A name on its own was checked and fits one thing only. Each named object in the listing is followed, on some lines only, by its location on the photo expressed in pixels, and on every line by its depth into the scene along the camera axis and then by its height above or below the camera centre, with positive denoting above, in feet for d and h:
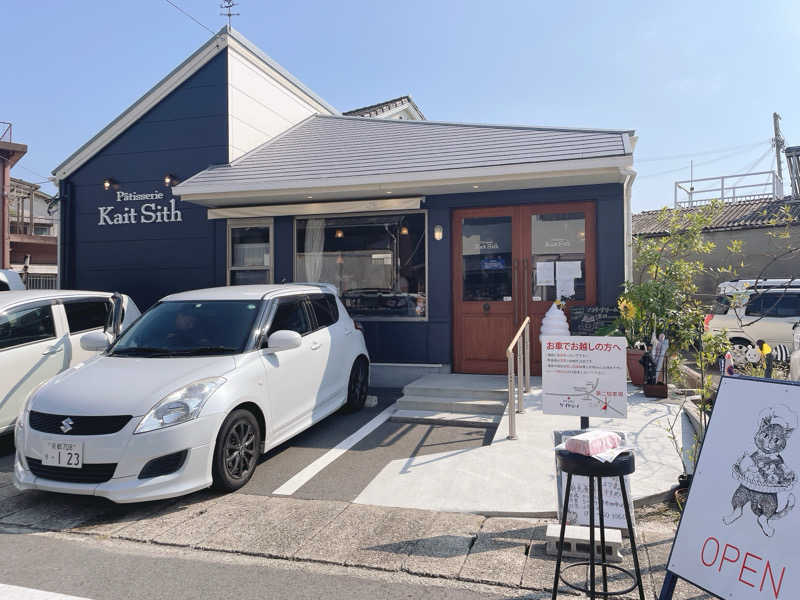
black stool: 8.27 -2.54
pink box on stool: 8.46 -2.20
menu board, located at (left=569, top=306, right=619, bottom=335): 23.97 -0.82
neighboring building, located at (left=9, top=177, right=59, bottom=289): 62.03 +5.96
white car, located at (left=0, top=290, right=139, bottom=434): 17.79 -1.03
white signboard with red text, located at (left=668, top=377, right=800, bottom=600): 6.89 -2.67
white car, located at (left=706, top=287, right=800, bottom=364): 35.24 -1.37
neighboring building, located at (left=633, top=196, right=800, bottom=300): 53.11 +6.11
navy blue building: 24.73 +4.43
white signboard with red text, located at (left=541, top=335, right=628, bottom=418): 12.33 -1.73
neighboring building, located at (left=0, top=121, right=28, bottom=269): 51.31 +10.83
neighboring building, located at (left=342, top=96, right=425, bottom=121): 49.24 +17.43
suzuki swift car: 12.48 -2.45
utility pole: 86.38 +25.04
